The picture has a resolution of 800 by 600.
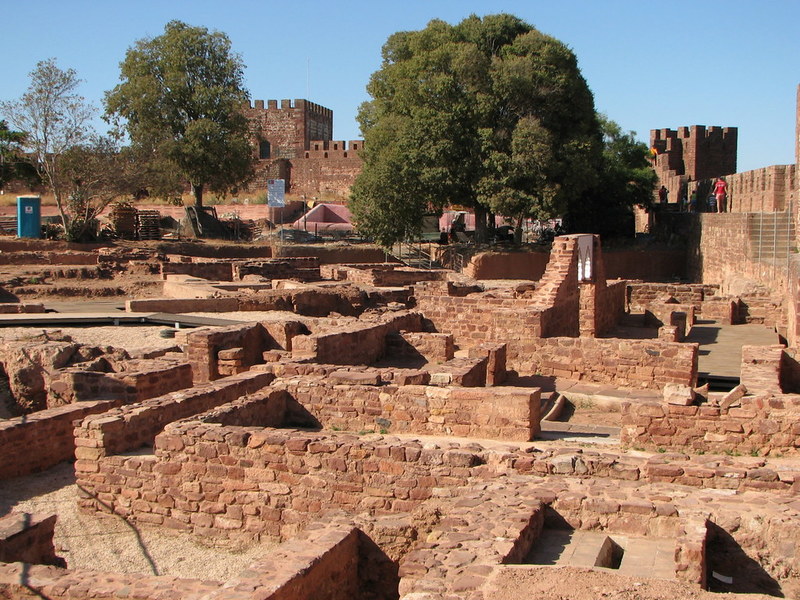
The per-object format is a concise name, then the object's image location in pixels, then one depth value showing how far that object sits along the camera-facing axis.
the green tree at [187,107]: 37.44
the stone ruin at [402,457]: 5.60
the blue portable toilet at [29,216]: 31.61
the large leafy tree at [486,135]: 32.50
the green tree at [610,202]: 37.25
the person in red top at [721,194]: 32.84
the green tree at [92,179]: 32.94
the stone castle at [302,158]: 60.00
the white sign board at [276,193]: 35.03
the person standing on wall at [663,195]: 42.42
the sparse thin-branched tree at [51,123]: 32.34
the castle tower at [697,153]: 47.38
